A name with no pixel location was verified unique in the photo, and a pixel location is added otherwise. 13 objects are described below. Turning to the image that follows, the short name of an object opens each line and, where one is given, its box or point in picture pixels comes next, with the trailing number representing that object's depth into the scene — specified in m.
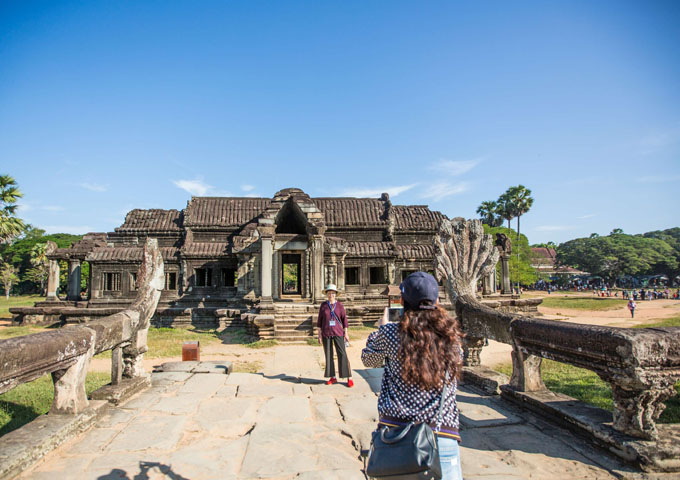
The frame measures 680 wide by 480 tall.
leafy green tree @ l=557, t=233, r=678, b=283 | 56.72
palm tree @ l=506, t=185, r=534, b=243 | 49.81
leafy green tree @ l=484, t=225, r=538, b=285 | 41.16
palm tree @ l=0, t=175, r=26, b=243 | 23.55
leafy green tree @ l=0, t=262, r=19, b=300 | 48.03
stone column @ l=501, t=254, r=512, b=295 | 23.70
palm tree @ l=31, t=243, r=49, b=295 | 48.03
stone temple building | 16.33
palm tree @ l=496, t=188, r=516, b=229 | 50.59
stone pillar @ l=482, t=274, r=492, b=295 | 21.97
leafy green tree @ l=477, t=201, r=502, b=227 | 52.38
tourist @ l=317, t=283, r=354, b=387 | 6.45
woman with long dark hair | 2.22
